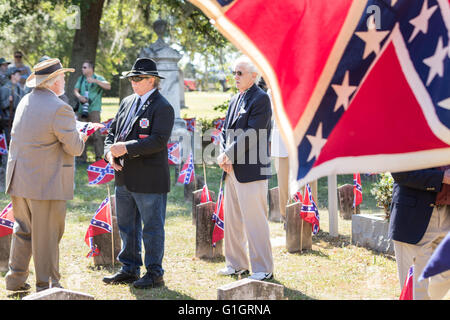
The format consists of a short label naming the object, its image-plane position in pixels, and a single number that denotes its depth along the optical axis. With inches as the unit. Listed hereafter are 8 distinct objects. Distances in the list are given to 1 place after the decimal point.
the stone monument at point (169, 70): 594.9
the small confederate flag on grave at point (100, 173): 296.8
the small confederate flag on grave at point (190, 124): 612.8
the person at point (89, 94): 536.7
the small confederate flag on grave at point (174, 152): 442.9
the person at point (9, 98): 550.6
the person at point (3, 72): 553.8
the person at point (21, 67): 580.4
